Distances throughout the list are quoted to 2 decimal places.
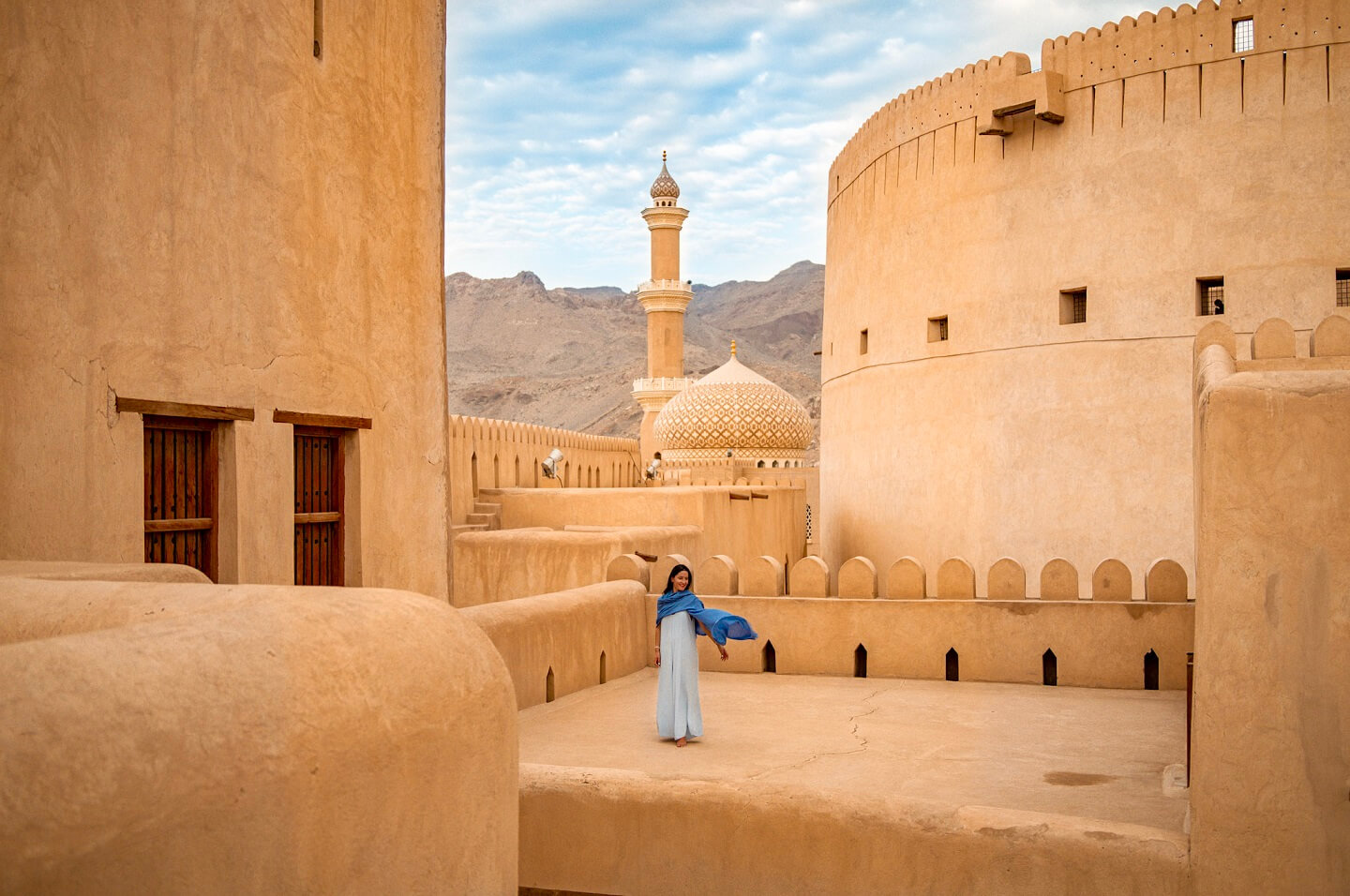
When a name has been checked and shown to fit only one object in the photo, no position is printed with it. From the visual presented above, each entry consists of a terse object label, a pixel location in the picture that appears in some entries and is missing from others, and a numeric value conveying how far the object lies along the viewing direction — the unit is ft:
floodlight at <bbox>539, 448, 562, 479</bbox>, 67.15
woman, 21.58
